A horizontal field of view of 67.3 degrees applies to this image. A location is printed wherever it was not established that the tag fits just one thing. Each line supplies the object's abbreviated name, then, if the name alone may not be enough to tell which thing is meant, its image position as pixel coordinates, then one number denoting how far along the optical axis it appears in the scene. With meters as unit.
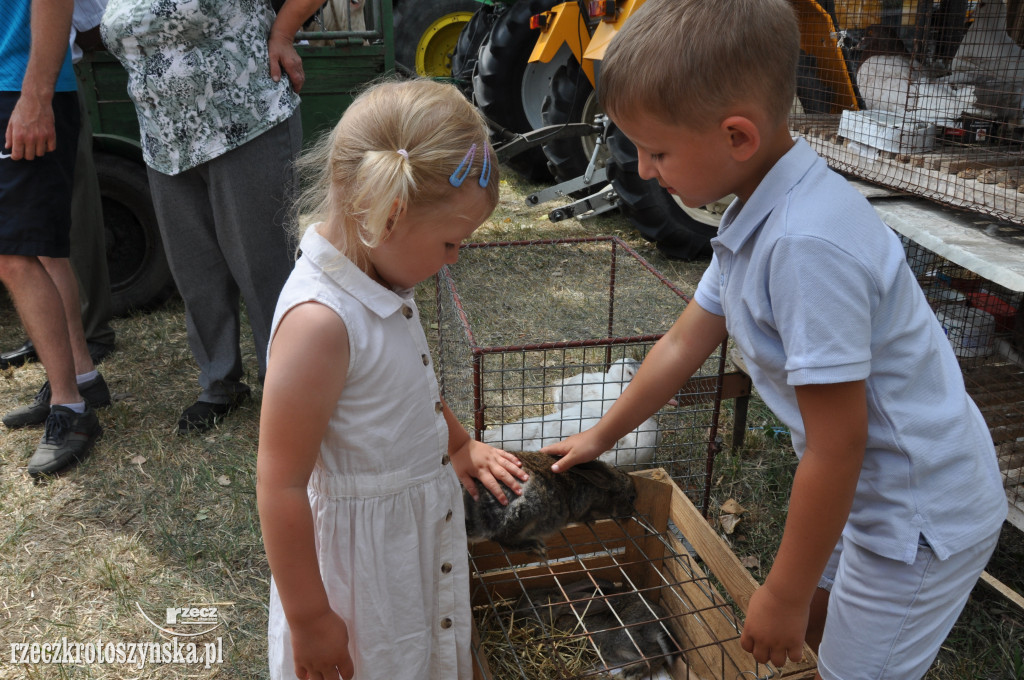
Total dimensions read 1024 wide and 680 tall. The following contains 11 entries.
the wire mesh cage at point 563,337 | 2.67
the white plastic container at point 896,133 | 2.84
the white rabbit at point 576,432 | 2.63
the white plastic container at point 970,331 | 2.83
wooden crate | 1.87
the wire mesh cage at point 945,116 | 2.52
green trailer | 4.05
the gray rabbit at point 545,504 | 1.80
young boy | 1.14
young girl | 1.22
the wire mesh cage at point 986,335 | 2.47
